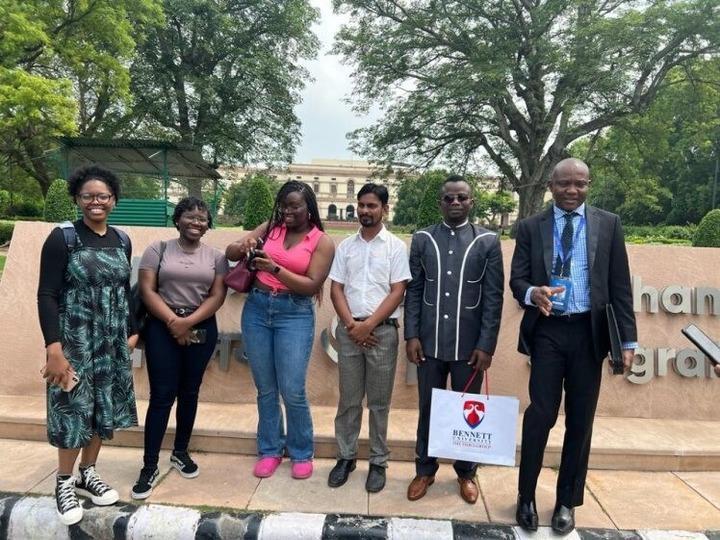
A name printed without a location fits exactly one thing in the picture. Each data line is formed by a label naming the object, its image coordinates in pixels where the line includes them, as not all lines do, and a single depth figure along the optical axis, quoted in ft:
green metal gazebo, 39.01
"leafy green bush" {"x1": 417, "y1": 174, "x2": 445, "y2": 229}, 22.08
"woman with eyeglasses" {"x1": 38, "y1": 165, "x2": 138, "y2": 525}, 8.06
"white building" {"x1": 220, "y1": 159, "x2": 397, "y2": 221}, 262.06
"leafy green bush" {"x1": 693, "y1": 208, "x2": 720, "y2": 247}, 18.29
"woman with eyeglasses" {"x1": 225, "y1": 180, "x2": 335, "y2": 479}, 9.51
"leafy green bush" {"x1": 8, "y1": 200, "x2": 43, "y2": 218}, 86.95
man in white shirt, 9.39
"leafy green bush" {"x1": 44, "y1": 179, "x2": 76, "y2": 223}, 26.63
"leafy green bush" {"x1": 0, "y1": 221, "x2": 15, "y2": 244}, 47.98
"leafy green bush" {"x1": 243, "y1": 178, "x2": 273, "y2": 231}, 21.74
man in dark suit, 8.13
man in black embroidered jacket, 9.06
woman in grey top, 9.34
